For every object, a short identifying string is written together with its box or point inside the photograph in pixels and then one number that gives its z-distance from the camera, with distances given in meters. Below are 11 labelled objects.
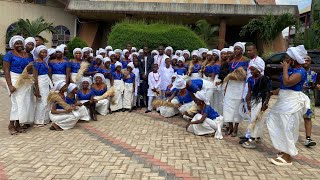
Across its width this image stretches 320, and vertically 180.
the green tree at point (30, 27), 16.13
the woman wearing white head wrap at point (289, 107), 3.49
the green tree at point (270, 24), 12.66
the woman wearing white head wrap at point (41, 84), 4.96
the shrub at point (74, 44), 11.14
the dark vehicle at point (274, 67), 8.68
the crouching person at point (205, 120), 4.70
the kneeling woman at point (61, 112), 4.96
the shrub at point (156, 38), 9.97
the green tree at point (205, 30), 12.57
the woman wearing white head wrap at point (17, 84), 4.56
